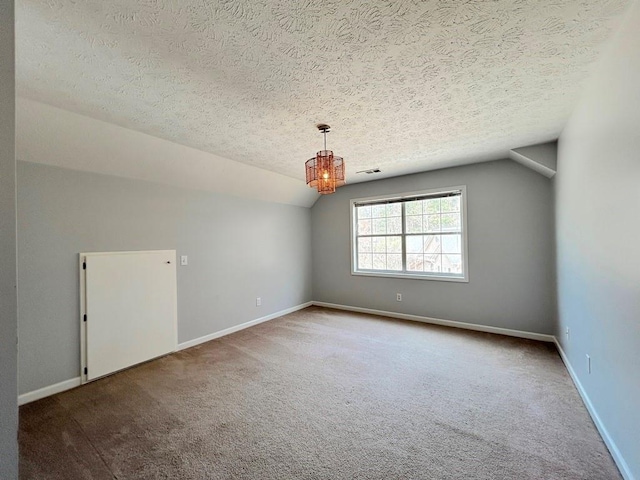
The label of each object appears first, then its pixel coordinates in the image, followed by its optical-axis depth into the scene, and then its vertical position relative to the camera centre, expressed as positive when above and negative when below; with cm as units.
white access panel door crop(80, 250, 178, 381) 277 -72
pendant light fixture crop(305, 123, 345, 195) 256 +70
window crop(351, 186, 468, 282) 426 +12
